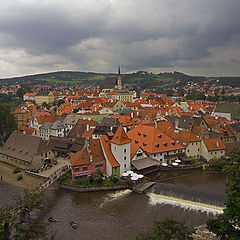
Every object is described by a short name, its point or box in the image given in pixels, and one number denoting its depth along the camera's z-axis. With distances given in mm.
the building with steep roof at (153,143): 49438
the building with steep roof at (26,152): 49500
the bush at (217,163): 48969
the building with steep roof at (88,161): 42250
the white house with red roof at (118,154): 43750
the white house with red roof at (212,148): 52719
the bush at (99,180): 41325
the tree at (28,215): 23984
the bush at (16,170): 49281
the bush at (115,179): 41656
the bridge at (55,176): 39962
